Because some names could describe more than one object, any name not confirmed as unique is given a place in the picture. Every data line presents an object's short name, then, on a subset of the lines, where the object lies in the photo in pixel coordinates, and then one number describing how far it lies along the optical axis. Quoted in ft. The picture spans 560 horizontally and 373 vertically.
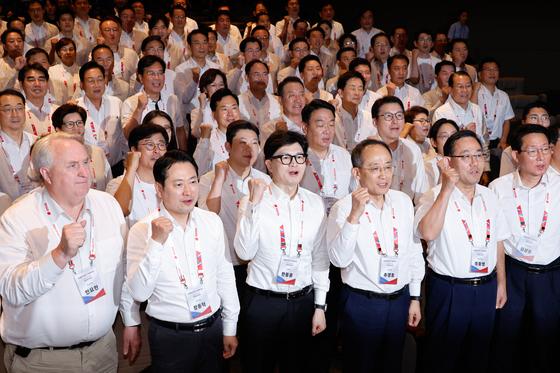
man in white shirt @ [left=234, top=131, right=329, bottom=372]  10.30
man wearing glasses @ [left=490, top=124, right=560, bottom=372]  11.85
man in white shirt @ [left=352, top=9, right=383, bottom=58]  29.58
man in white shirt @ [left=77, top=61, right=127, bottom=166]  17.74
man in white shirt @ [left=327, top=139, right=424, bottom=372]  10.48
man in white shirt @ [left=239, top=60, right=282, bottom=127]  19.53
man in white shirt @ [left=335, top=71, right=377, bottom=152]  17.75
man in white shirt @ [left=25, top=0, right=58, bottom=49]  26.00
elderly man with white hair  8.40
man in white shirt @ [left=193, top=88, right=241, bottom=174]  15.30
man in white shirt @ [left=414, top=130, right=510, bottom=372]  11.02
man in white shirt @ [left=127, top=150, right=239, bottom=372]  9.05
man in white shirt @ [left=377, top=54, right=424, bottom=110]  21.29
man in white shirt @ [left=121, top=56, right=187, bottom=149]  17.15
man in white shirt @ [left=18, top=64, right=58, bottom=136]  17.08
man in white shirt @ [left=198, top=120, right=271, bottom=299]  12.53
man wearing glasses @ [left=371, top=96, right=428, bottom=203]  14.62
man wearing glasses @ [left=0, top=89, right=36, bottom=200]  14.60
